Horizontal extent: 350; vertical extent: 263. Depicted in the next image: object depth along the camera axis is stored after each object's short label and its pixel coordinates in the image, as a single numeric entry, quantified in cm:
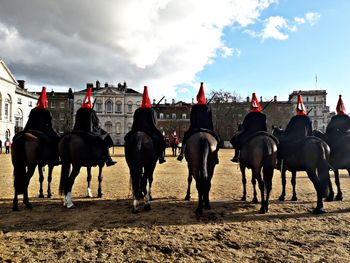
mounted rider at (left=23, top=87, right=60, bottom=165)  792
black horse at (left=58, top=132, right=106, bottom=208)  730
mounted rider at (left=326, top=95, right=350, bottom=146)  887
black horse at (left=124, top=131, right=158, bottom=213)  686
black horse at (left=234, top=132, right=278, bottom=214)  694
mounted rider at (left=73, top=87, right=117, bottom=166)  799
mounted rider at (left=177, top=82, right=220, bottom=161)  793
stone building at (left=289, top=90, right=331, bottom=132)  9549
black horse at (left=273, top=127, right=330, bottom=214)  714
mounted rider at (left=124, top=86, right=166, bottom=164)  767
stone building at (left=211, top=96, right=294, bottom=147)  6562
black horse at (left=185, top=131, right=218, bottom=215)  661
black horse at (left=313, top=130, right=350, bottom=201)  851
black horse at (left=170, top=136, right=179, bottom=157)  3178
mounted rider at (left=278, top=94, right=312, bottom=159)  779
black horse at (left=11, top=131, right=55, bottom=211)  716
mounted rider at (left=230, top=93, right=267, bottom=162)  799
